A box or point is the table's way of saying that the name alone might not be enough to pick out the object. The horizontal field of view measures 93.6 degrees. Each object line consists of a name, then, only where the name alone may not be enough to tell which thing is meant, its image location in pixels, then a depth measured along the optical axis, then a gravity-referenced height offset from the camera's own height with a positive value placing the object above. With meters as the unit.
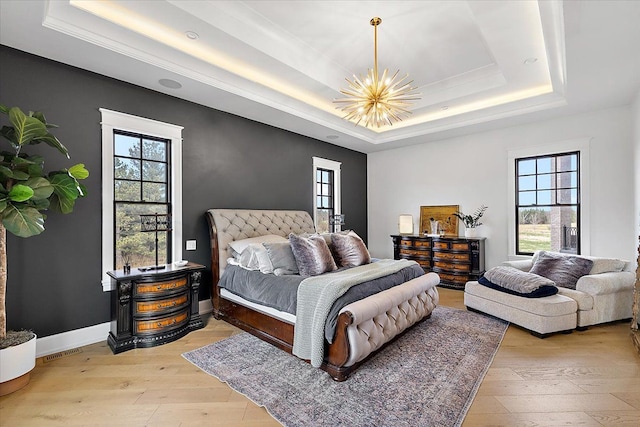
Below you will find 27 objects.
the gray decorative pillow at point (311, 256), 3.29 -0.49
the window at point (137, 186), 3.24 +0.30
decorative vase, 6.02 -0.28
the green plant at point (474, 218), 5.57 -0.09
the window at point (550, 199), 4.63 +0.24
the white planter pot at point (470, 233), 5.53 -0.37
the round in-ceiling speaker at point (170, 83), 3.41 +1.48
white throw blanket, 2.44 -0.82
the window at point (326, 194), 5.90 +0.39
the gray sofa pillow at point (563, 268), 3.76 -0.71
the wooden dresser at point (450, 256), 5.21 -0.79
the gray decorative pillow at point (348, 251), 3.80 -0.49
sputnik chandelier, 3.08 +1.23
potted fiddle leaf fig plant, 2.20 +0.10
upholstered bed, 2.41 -0.93
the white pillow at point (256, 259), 3.36 -0.55
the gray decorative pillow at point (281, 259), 3.30 -0.52
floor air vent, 2.78 -1.37
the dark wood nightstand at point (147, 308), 2.94 -0.99
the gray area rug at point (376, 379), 2.00 -1.34
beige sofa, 3.25 -1.03
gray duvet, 2.52 -0.75
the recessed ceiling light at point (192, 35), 2.99 +1.78
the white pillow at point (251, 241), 3.79 -0.38
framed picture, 5.87 -0.10
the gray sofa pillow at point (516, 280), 3.46 -0.80
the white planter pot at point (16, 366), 2.20 -1.17
